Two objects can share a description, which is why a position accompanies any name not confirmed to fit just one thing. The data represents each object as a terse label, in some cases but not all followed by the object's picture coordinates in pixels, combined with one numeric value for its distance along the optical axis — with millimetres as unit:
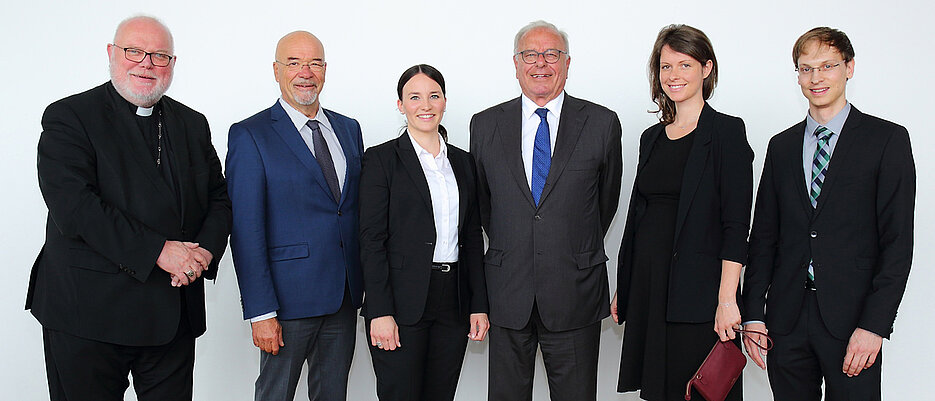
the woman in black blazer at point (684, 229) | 2623
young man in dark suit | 2367
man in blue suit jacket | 2646
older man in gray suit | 2789
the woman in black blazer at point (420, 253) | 2646
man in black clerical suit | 2316
